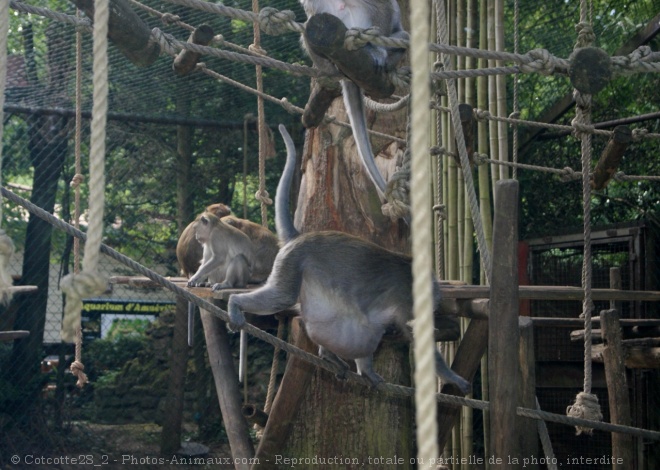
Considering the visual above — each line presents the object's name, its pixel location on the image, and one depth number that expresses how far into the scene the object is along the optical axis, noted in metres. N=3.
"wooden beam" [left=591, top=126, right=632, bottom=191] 3.66
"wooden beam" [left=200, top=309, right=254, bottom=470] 4.56
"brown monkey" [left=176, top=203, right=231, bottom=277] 6.10
